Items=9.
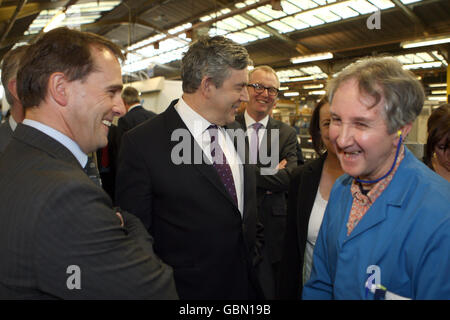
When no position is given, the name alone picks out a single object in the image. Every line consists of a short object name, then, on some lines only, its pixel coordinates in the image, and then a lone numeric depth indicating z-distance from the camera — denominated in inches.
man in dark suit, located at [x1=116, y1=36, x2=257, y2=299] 63.7
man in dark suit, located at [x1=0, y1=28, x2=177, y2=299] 33.4
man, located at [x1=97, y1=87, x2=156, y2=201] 135.6
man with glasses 96.0
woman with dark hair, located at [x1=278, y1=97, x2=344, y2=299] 70.5
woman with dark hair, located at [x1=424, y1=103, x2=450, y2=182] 80.8
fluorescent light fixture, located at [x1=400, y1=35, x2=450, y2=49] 271.0
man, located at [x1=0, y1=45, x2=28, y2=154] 76.1
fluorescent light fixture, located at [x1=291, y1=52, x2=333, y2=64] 330.3
